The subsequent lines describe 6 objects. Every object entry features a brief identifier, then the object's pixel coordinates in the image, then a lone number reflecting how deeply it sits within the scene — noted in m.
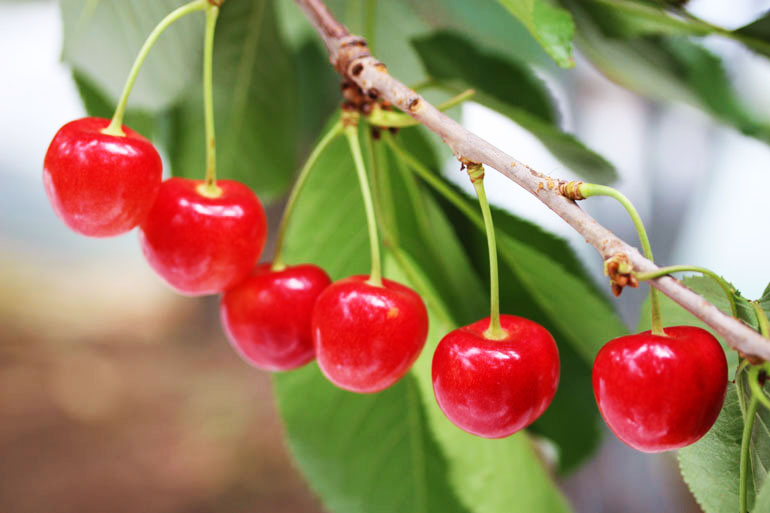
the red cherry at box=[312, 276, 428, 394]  0.26
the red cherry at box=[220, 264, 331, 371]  0.28
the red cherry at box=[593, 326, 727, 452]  0.23
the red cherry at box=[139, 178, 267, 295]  0.27
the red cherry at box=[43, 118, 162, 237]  0.26
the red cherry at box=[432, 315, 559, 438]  0.25
